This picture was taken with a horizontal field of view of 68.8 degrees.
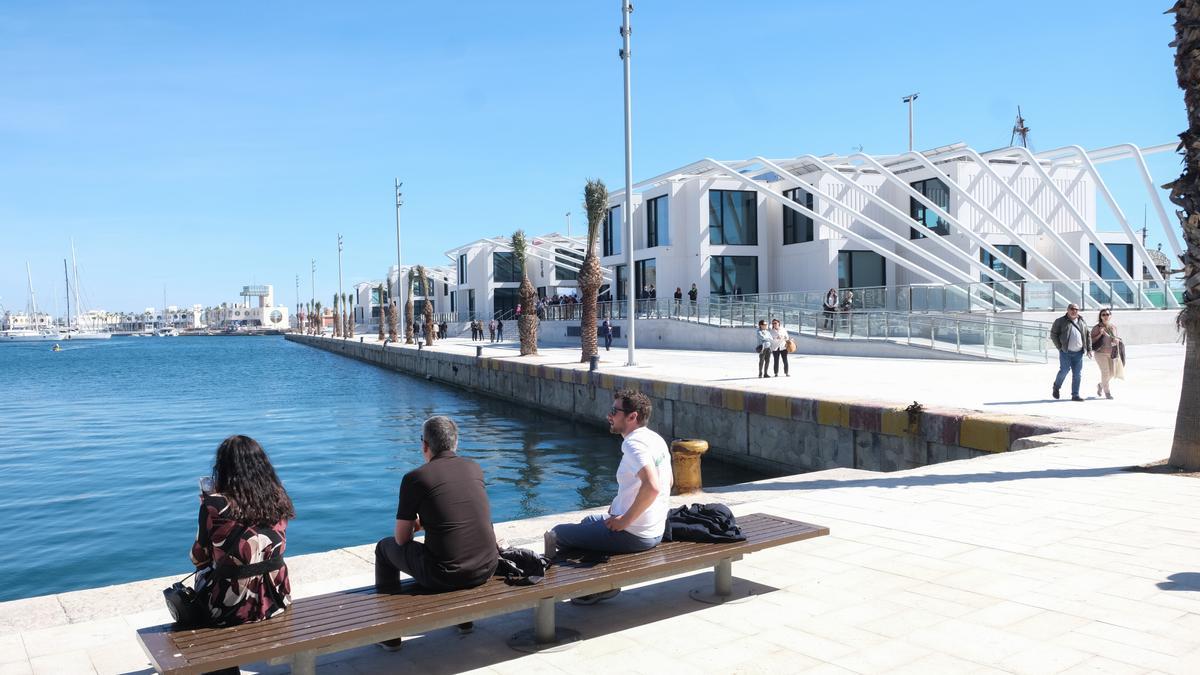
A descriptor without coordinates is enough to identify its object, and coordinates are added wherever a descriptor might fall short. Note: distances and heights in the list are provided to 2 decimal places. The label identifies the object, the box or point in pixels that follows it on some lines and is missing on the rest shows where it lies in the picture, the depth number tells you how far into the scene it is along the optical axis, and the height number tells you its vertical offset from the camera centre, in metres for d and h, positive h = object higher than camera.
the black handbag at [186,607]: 3.84 -1.26
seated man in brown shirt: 4.30 -1.03
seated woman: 3.90 -1.00
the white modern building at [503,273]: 66.69 +3.53
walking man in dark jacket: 13.74 -0.60
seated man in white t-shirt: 4.84 -1.04
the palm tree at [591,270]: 29.36 +1.61
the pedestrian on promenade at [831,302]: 29.27 +0.27
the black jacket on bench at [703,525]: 5.10 -1.26
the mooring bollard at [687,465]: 8.77 -1.53
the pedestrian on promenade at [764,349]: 19.04 -0.83
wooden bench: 3.57 -1.34
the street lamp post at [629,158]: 24.59 +4.51
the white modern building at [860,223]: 38.31 +4.12
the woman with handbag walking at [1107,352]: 13.91 -0.75
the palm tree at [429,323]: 52.38 -0.37
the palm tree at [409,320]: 64.74 -0.18
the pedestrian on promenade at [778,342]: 19.08 -0.68
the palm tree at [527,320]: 35.09 -0.18
